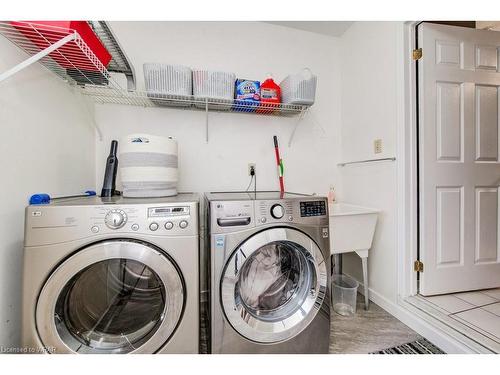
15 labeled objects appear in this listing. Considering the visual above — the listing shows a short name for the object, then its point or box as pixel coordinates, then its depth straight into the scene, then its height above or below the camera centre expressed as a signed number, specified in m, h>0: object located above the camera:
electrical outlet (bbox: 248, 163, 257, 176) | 1.94 +0.17
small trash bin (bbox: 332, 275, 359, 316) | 1.62 -0.85
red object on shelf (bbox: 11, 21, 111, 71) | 0.92 +0.68
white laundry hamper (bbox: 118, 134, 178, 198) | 1.17 +0.12
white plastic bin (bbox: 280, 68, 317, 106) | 1.63 +0.74
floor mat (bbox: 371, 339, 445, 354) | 1.23 -0.95
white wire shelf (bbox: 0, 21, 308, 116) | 0.93 +0.67
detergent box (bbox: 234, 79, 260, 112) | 1.63 +0.71
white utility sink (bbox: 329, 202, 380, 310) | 1.57 -0.35
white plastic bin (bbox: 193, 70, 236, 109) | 1.52 +0.72
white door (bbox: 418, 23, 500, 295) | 1.55 +0.20
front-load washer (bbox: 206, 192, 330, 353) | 1.05 -0.47
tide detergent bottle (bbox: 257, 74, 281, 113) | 1.68 +0.71
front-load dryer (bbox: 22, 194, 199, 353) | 0.87 -0.39
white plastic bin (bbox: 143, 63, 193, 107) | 1.45 +0.72
